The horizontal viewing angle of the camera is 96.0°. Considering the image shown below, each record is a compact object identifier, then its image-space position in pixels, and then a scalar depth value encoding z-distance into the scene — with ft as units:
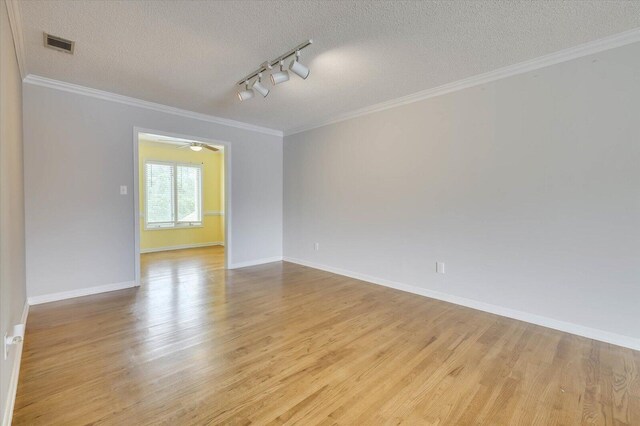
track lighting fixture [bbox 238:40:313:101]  8.13
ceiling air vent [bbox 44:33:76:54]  7.73
